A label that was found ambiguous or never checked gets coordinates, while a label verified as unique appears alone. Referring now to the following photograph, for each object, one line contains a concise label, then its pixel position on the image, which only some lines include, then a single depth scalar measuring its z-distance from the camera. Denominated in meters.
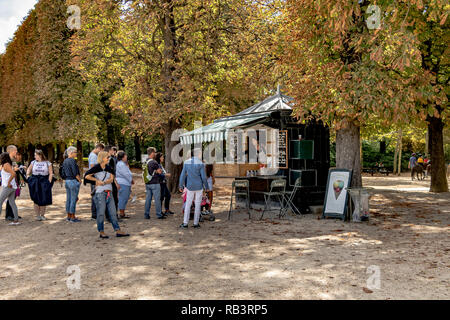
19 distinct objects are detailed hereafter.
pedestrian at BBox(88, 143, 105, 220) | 10.76
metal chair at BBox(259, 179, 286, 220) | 11.07
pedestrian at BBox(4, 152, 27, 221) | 11.08
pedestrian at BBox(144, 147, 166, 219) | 11.00
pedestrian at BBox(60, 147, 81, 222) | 10.59
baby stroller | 10.97
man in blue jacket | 9.45
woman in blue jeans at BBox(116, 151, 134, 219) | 10.92
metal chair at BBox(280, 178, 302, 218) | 11.51
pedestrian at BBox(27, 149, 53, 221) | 10.93
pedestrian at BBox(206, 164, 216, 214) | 11.74
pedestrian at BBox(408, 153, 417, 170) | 27.12
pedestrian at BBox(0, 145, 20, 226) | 10.30
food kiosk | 12.58
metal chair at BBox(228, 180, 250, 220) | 11.20
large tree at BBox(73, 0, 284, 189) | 16.25
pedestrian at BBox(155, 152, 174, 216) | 12.00
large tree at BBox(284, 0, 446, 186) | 9.77
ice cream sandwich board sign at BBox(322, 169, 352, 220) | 10.64
